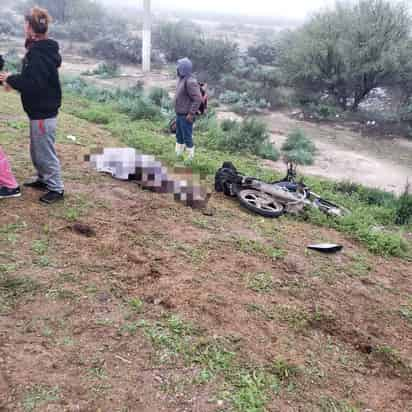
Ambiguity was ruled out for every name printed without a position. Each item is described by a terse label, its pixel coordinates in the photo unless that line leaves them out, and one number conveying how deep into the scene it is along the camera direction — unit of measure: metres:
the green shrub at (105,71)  18.64
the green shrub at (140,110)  10.79
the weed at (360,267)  4.76
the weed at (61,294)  3.49
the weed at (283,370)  3.08
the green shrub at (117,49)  23.67
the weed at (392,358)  3.43
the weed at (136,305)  3.50
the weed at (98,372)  2.82
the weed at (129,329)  3.24
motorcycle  5.99
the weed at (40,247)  4.06
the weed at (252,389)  2.78
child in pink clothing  4.70
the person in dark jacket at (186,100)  6.77
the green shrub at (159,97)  13.11
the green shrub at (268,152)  9.49
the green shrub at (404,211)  6.68
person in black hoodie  4.19
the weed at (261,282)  4.09
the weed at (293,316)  3.69
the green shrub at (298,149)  9.71
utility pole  20.27
